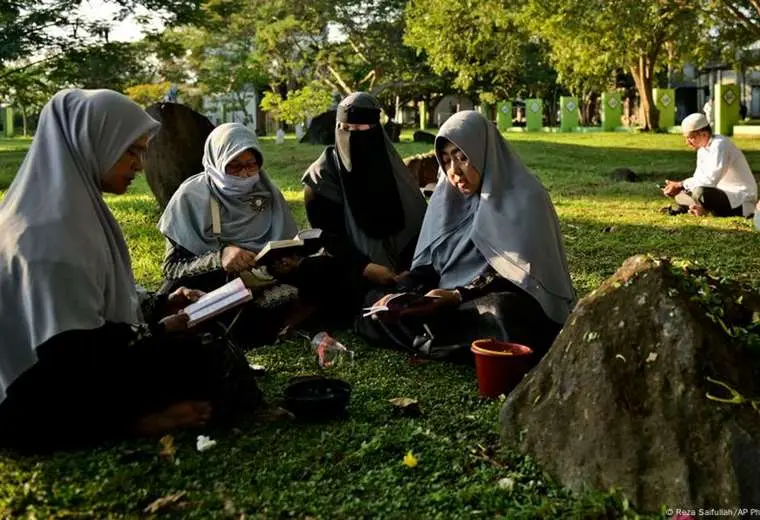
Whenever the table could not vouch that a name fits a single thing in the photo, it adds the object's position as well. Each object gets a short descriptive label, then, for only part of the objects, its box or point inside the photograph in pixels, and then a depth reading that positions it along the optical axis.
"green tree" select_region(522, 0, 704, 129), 13.10
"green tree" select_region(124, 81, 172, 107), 33.06
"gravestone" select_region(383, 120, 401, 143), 22.43
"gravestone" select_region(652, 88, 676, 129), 29.94
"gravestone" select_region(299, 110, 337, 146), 20.58
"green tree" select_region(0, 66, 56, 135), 17.11
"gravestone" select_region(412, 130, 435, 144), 21.67
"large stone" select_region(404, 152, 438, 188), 7.86
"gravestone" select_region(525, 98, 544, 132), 33.94
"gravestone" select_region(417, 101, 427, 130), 41.80
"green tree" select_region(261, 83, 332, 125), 27.47
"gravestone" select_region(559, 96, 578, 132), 32.94
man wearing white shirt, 8.67
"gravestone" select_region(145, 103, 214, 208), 7.64
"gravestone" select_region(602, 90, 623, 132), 31.67
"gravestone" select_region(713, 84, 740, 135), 24.62
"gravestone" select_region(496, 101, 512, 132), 35.38
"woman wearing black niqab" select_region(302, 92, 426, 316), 5.12
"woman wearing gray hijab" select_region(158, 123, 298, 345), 4.72
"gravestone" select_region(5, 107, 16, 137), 39.58
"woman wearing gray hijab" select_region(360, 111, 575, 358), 4.18
